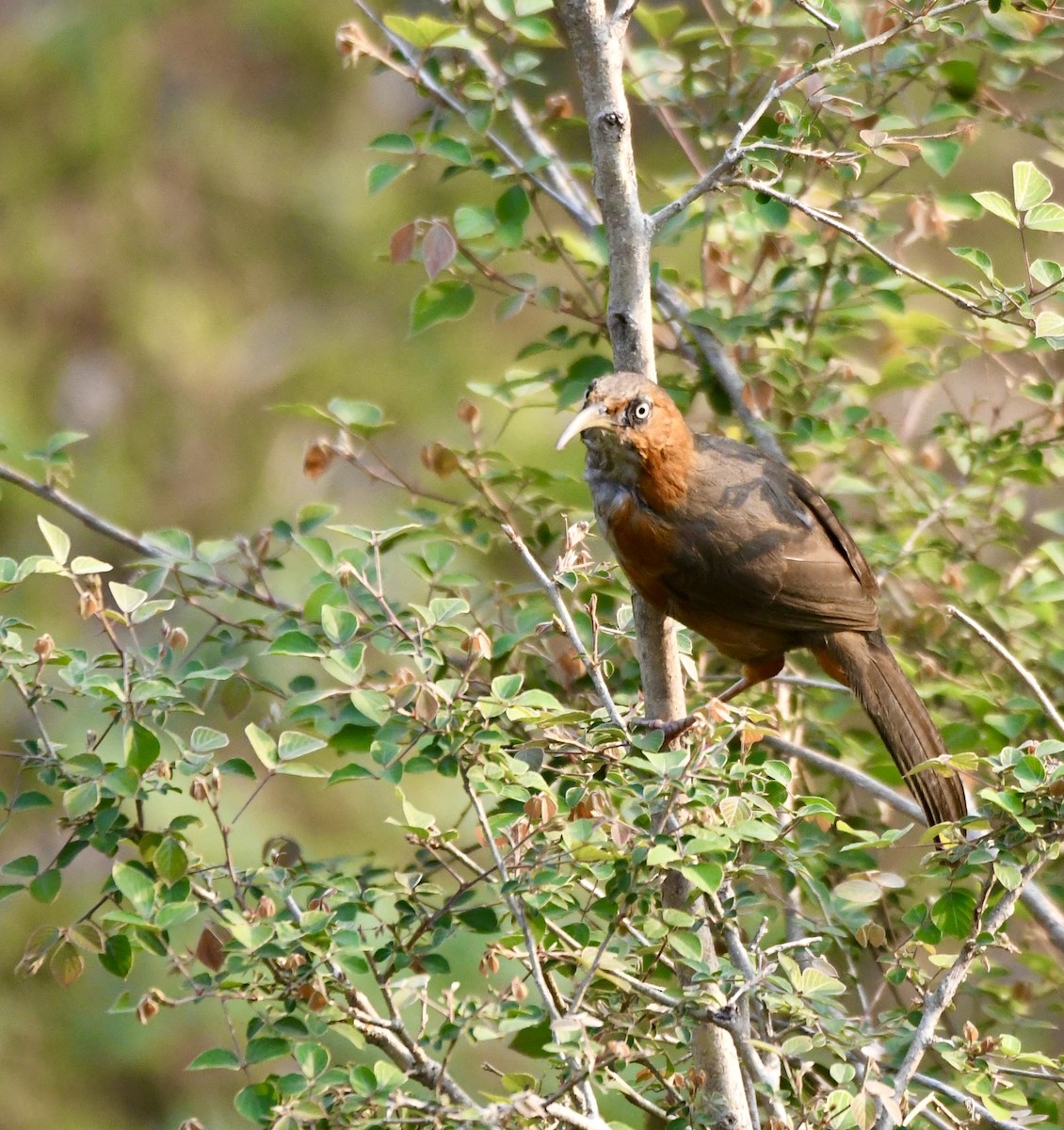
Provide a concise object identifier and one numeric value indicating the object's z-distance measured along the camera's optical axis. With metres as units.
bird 6.82
